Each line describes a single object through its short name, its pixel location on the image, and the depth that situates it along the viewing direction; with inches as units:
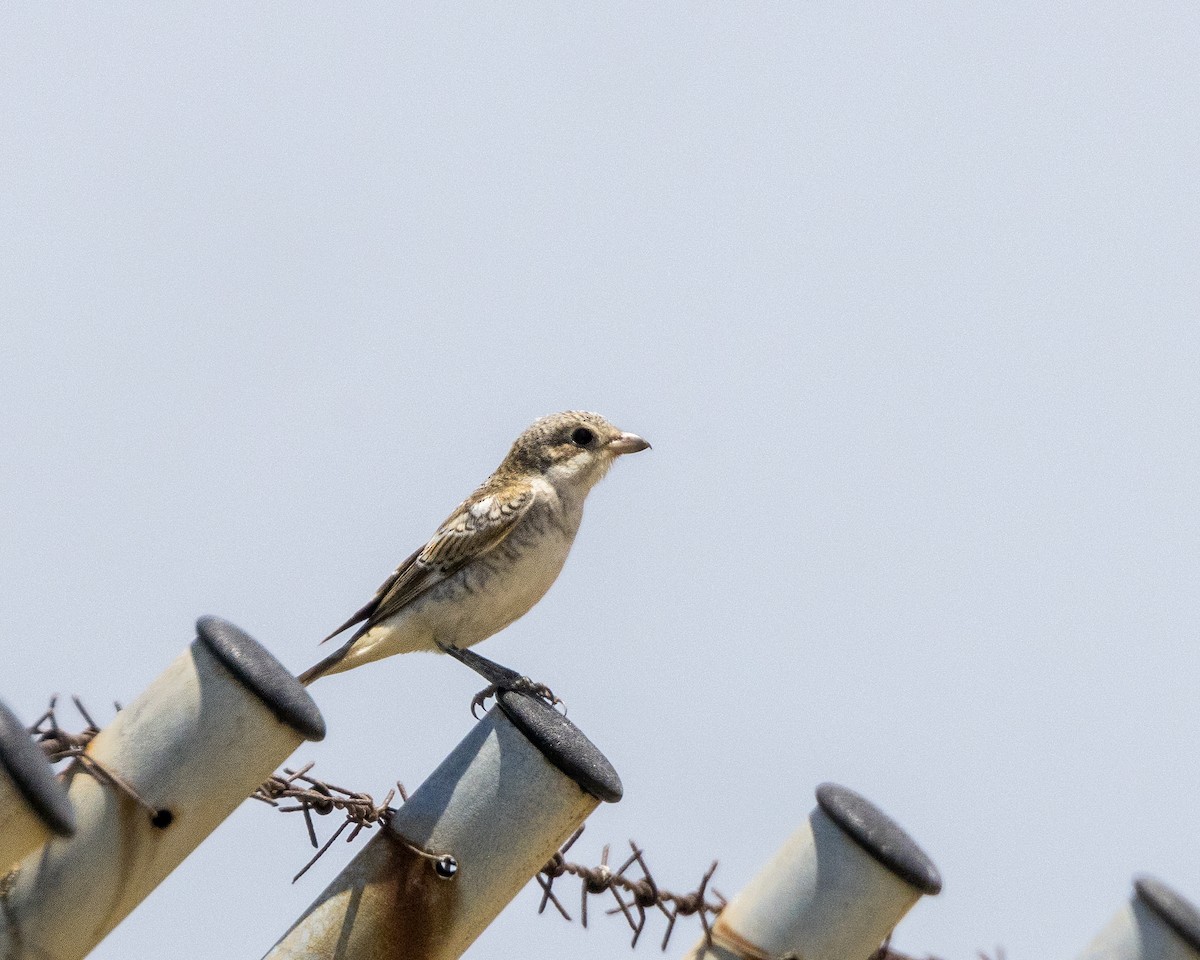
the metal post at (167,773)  249.9
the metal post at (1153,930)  303.9
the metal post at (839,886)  286.2
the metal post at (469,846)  276.8
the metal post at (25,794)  213.8
